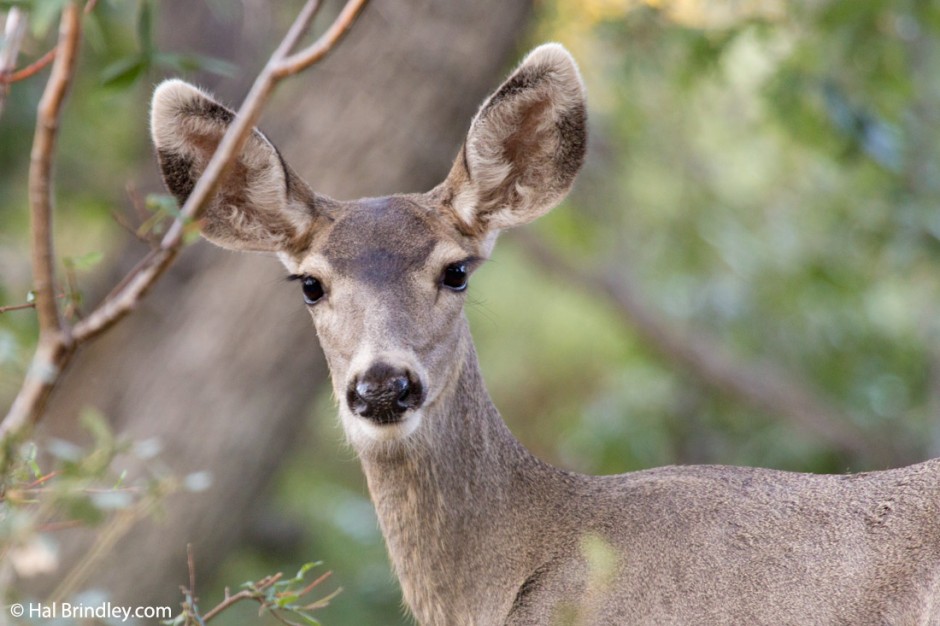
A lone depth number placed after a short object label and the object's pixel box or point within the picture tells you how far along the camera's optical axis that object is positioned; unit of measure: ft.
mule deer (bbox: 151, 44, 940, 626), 26.55
